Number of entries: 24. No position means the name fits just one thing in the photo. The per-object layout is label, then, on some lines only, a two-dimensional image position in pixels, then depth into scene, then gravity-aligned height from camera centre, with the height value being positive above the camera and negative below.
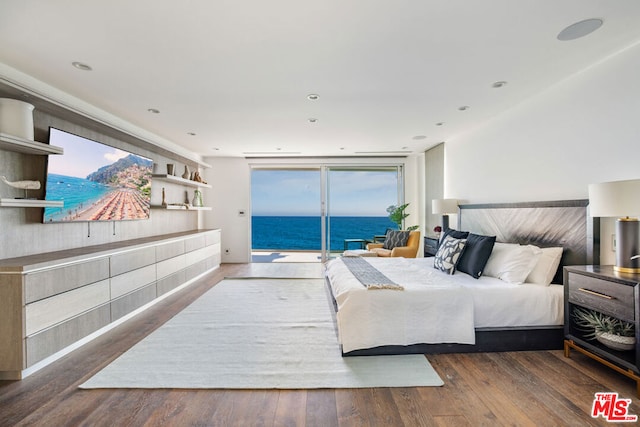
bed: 2.37 -0.83
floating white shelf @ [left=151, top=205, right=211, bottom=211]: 4.72 +0.07
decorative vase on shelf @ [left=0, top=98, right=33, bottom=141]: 2.29 +0.76
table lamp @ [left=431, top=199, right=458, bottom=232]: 4.66 +0.10
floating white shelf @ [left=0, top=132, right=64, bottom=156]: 2.22 +0.54
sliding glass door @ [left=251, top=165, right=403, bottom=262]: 6.75 +0.40
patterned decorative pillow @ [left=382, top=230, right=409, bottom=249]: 5.38 -0.51
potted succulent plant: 2.00 -0.86
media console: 2.07 -0.75
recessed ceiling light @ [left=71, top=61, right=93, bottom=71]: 2.44 +1.25
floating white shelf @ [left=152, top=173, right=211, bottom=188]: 4.59 +0.55
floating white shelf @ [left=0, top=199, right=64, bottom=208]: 2.21 +0.07
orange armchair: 4.92 -0.67
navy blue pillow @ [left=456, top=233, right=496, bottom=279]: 2.96 -0.46
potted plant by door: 6.48 -0.05
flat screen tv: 2.82 +0.34
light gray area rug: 2.05 -1.20
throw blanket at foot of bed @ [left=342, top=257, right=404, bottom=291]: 2.50 -0.66
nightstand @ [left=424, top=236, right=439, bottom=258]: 5.00 -0.61
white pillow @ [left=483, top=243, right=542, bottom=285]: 2.70 -0.50
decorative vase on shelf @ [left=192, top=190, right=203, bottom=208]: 5.97 +0.26
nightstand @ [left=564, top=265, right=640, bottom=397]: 1.87 -0.65
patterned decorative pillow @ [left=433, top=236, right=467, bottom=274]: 3.13 -0.48
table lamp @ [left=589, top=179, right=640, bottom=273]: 1.98 +0.02
